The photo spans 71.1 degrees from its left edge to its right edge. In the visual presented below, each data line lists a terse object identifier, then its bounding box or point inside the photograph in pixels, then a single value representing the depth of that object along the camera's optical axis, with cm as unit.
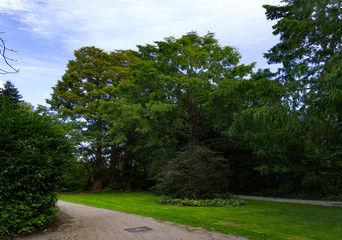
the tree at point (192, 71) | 1572
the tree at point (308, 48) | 752
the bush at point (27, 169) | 489
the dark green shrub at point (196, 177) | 1188
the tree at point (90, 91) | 2116
